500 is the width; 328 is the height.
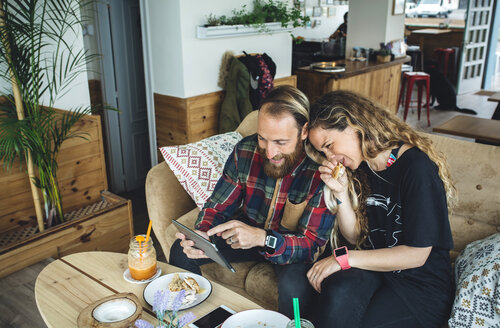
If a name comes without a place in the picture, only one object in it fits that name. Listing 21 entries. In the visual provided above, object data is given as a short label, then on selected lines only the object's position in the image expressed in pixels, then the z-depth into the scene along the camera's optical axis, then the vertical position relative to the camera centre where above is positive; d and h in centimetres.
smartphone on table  131 -85
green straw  109 -69
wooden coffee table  138 -86
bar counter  450 -59
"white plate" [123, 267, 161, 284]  152 -85
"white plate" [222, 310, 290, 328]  128 -84
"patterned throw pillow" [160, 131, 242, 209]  211 -66
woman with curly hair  147 -67
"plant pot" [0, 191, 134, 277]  223 -111
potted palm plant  210 -46
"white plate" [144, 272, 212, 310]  140 -84
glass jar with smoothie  149 -76
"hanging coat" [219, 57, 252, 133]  343 -55
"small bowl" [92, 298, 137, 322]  130 -82
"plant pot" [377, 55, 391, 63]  532 -42
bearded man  164 -73
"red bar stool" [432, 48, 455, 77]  792 -60
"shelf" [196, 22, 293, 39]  323 -5
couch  184 -79
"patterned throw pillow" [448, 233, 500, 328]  139 -85
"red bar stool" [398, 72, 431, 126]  577 -74
